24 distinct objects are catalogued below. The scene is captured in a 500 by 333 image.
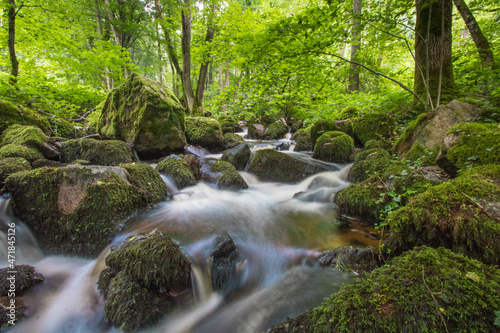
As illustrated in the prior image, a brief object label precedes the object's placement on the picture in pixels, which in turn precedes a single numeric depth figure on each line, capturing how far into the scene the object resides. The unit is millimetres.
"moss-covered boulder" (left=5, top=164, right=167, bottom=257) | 3002
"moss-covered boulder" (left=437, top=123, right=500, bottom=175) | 2532
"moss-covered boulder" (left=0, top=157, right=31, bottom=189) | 3467
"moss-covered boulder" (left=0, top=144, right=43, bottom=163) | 4165
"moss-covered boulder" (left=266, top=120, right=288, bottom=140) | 11496
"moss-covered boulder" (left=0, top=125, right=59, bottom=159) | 4730
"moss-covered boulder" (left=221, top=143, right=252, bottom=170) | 6621
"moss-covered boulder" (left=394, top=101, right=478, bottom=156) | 3898
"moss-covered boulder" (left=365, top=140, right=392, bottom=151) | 5904
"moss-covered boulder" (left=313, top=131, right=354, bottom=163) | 6414
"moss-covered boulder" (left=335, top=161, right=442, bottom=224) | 2891
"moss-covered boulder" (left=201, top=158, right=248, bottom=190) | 5355
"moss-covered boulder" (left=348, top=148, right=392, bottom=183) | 4249
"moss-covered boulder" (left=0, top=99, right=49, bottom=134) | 5523
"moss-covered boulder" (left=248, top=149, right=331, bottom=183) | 5977
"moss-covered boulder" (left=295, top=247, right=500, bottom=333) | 1130
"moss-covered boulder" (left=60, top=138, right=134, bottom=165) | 5141
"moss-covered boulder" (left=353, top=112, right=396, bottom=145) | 6465
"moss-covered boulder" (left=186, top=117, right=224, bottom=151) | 8133
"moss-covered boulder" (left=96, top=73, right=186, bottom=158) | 6191
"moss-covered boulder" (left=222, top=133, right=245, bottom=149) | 8609
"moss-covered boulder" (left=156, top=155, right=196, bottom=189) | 5117
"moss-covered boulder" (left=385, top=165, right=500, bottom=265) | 1622
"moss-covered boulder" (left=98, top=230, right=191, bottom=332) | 2039
